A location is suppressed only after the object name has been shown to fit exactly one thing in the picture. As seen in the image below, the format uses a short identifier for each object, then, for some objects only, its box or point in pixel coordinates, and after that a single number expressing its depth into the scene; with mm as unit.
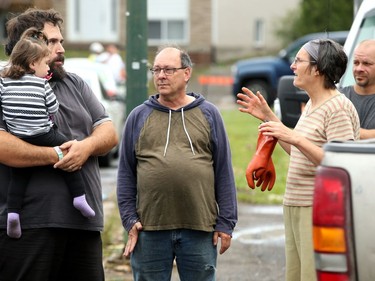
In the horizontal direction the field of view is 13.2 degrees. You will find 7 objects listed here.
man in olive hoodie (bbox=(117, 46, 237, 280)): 8720
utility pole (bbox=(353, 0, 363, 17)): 14211
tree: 54807
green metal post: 13749
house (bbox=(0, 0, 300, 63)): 69574
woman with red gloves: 8554
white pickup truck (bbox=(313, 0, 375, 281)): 6697
